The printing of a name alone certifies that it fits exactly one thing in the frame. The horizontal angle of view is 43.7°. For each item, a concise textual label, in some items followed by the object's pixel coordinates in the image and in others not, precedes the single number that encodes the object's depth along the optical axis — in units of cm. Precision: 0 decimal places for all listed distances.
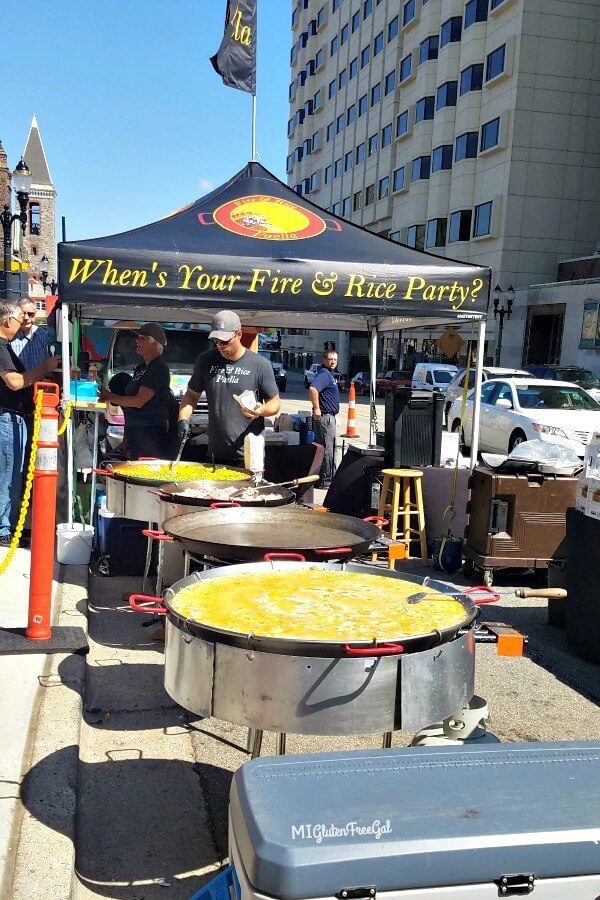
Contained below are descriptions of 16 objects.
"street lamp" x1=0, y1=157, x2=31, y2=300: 1806
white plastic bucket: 661
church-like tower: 7831
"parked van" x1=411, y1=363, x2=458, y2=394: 2525
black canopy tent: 646
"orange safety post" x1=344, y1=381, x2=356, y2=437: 1800
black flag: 872
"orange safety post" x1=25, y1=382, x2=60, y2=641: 451
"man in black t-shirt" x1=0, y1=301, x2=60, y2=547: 674
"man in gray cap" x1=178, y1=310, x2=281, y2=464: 585
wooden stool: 755
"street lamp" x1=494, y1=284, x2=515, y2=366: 3691
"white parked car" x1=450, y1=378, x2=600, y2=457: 1401
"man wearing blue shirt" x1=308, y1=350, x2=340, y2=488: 1101
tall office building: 3728
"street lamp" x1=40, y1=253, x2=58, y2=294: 3114
